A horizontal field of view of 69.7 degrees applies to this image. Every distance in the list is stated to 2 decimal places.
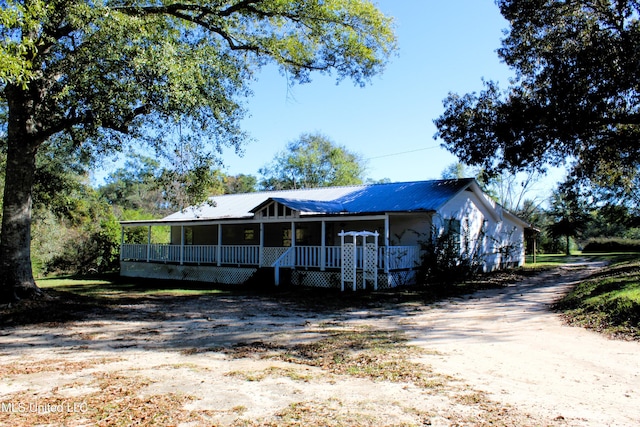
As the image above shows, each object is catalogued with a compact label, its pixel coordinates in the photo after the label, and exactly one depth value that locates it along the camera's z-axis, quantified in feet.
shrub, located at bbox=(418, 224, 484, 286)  61.21
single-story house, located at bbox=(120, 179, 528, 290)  58.54
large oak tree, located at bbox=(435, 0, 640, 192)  50.16
